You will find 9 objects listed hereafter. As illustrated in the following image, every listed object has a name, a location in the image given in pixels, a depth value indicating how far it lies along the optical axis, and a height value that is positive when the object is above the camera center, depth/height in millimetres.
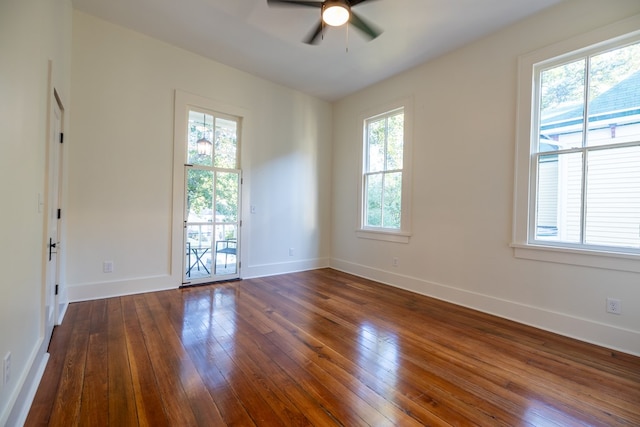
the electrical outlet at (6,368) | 1299 -785
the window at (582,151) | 2439 +635
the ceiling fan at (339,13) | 2305 +1695
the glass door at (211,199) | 4023 +136
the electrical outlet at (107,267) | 3386 -737
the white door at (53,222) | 2146 -155
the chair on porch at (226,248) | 4262 -603
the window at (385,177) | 4238 +583
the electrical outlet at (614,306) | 2430 -753
